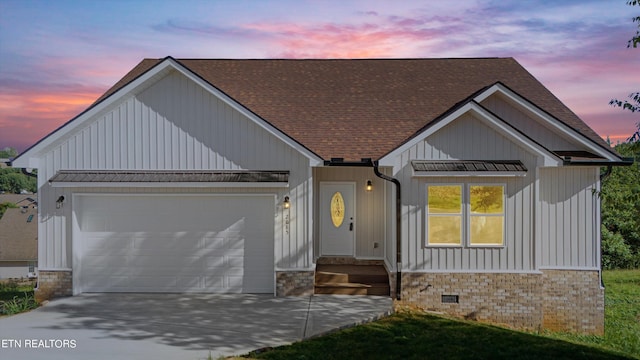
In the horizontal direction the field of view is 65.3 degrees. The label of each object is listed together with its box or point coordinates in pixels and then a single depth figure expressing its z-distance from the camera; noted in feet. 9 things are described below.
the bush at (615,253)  75.56
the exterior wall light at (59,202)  39.60
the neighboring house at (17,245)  106.42
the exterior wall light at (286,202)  39.30
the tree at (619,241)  75.46
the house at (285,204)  37.68
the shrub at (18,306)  36.37
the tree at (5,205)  153.58
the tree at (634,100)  29.81
